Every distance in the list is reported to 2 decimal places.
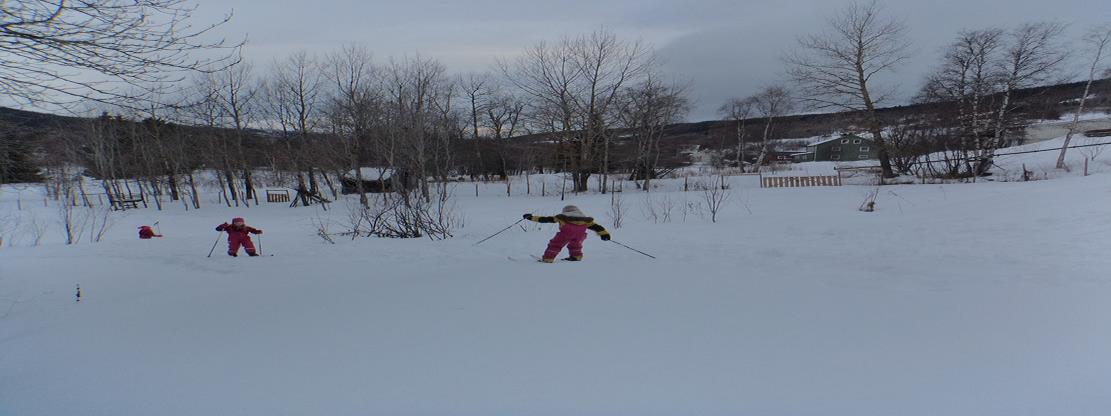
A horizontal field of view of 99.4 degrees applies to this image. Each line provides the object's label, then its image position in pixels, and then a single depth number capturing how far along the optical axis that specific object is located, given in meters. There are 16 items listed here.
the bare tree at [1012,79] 21.34
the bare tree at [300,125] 25.42
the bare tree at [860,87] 23.89
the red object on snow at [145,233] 11.30
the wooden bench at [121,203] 25.09
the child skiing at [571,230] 6.36
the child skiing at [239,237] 8.41
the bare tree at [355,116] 22.53
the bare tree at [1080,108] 21.31
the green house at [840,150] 67.94
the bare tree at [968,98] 22.09
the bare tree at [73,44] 3.54
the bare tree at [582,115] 27.41
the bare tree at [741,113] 49.53
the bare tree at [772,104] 45.41
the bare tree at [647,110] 27.55
